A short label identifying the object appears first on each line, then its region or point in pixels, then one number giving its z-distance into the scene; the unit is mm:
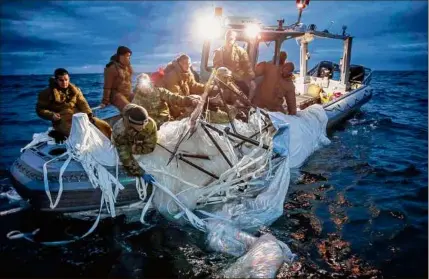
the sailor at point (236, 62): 7766
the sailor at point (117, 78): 6605
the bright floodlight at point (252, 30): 8688
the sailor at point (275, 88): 7824
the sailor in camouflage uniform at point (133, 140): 4670
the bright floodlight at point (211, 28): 8609
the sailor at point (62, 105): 5461
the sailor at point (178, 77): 6359
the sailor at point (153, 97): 5531
